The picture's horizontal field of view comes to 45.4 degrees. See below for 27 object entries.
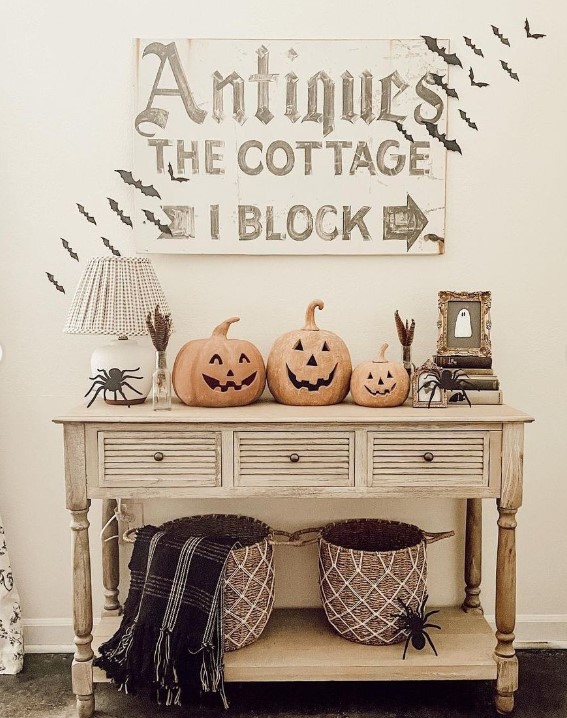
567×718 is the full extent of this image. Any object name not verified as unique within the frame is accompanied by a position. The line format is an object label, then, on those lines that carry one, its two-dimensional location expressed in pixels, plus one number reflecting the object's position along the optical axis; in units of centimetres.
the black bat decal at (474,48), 234
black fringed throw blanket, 197
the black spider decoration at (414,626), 207
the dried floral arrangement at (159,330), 204
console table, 195
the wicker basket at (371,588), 211
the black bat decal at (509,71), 234
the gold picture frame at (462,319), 225
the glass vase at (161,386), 204
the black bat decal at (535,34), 233
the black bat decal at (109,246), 239
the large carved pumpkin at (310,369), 210
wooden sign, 232
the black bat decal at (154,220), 236
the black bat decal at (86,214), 238
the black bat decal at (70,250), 239
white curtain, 232
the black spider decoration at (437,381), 208
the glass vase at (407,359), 218
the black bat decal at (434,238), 237
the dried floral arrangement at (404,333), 218
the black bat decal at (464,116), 236
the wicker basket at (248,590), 206
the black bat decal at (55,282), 241
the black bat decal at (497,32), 233
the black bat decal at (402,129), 235
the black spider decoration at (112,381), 208
